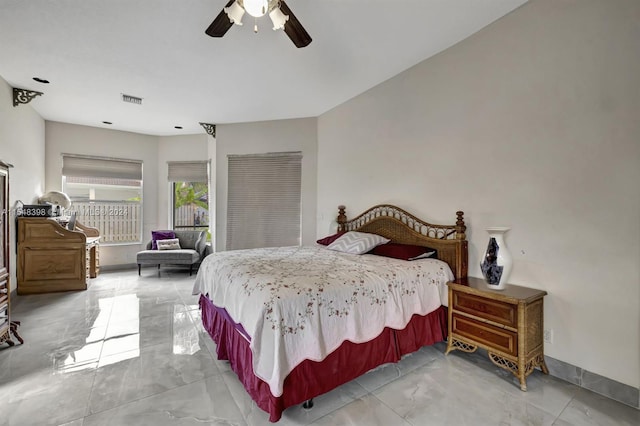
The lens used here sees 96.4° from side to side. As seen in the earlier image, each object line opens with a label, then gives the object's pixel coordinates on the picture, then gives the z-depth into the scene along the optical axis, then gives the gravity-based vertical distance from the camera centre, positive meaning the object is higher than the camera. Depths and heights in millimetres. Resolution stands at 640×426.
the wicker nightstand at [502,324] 2043 -876
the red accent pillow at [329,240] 3959 -420
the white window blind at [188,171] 6204 +827
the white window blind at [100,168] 5469 +821
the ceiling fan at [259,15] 1725 +1254
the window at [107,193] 5570 +310
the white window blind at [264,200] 5113 +170
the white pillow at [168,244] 5422 -677
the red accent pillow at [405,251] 2855 -428
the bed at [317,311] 1681 -719
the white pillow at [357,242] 3264 -381
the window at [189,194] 6230 +341
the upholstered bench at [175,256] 5258 -869
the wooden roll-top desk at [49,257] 4168 -737
